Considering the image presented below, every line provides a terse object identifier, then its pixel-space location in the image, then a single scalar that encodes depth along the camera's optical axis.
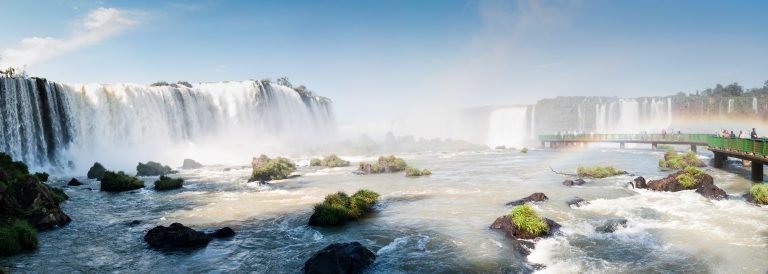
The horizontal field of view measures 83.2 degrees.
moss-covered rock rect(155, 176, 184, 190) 29.53
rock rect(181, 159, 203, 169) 48.69
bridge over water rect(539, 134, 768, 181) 25.81
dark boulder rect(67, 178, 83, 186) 31.17
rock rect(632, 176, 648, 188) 24.07
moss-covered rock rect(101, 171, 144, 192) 29.17
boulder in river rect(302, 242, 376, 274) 11.08
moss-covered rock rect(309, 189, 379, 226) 17.77
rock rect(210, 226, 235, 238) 15.99
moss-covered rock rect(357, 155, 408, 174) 39.22
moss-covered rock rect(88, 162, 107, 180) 37.06
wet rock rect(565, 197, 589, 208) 19.81
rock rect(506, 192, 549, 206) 20.69
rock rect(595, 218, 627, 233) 15.26
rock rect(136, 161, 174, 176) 40.63
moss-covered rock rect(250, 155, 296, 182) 33.88
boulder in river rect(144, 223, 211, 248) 14.68
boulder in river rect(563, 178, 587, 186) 26.87
